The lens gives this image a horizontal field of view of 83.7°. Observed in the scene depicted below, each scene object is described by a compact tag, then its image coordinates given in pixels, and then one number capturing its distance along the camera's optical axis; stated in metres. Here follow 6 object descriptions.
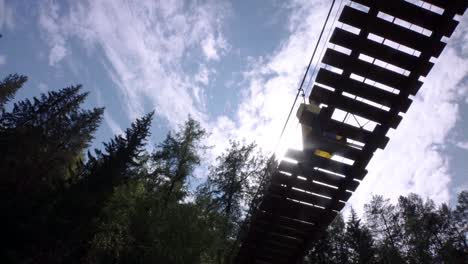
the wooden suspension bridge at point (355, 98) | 3.06
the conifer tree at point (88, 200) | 16.06
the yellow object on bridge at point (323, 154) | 3.77
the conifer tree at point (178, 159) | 21.52
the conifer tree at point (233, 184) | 21.22
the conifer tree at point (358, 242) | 30.73
